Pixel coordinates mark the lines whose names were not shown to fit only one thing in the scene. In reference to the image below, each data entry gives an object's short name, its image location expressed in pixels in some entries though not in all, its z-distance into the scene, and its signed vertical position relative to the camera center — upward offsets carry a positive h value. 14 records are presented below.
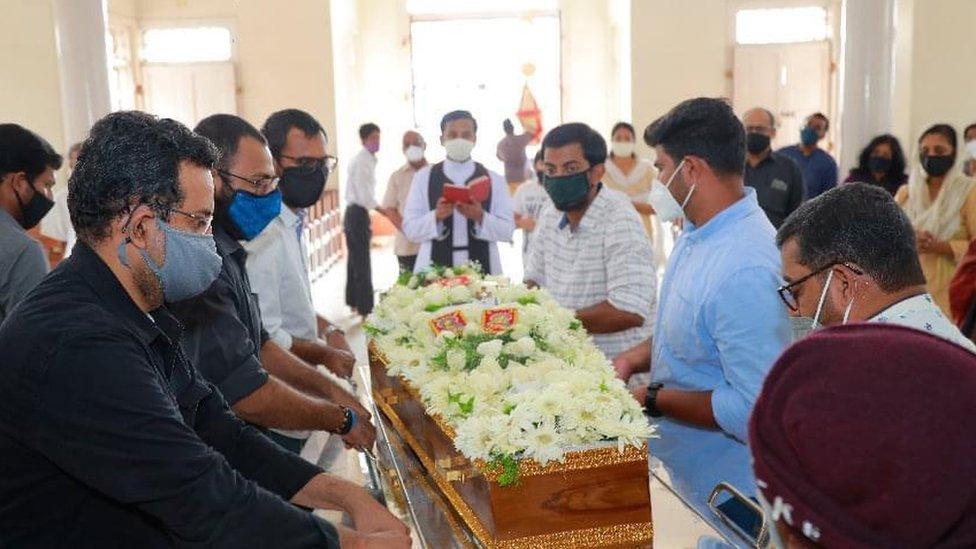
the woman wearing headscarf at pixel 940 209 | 6.23 -0.72
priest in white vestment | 6.22 -0.70
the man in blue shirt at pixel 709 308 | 2.74 -0.59
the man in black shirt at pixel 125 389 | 1.78 -0.49
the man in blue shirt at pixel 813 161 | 8.59 -0.53
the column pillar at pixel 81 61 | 7.54 +0.51
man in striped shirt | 3.94 -0.60
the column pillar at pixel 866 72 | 7.48 +0.22
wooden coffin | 2.24 -0.92
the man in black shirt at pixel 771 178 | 6.73 -0.52
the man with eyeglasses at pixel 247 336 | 2.82 -0.64
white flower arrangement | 2.26 -0.71
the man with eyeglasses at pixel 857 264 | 2.18 -0.37
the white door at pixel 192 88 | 15.87 +0.56
